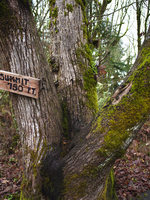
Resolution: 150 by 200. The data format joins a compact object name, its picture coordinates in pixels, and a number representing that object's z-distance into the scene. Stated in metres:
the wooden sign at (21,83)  1.83
